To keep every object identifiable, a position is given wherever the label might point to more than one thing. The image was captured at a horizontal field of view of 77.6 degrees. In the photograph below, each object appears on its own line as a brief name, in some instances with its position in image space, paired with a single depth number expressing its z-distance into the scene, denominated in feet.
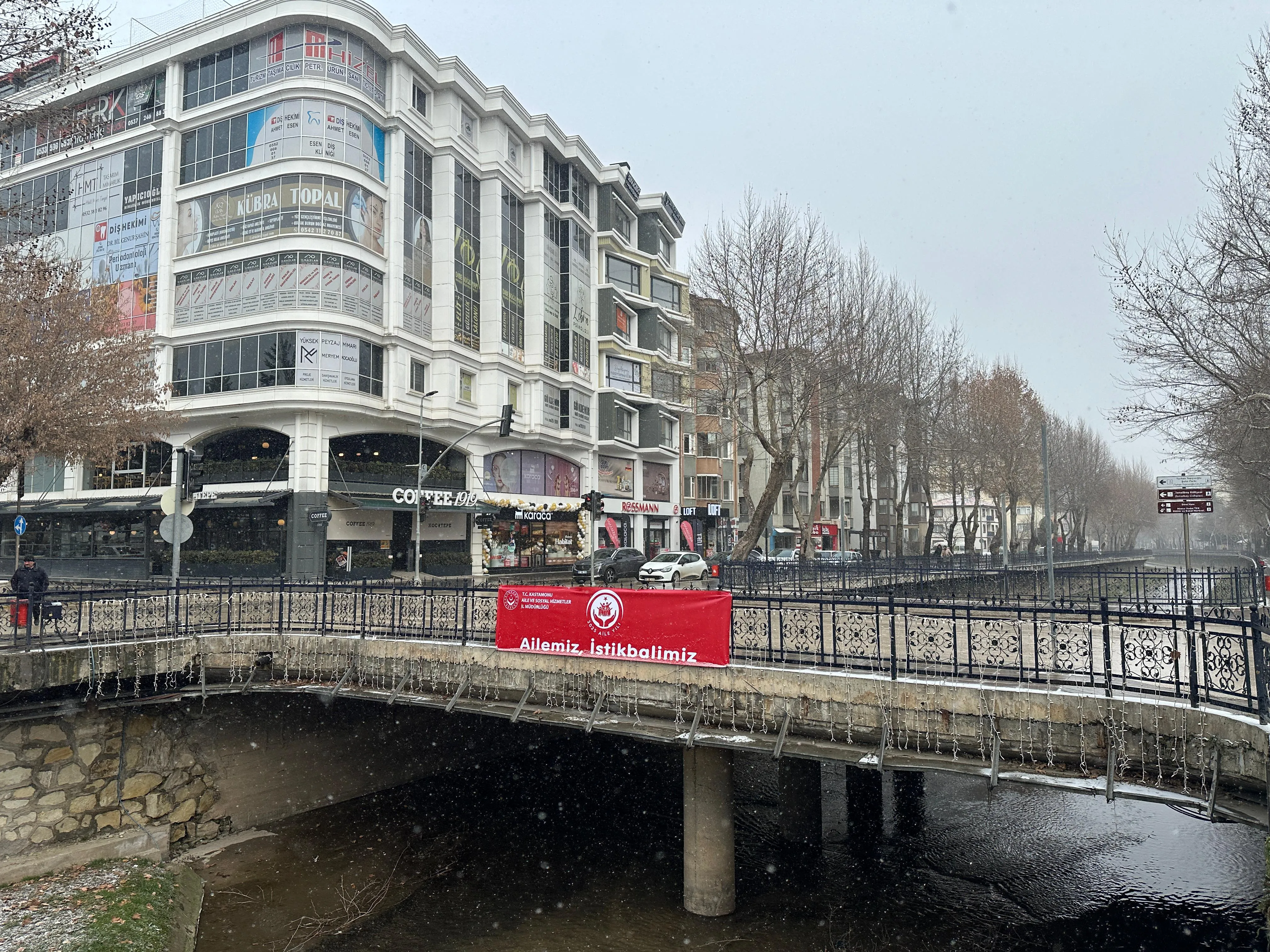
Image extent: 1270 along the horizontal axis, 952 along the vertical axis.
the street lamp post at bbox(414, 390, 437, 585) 93.66
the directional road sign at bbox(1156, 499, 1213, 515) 48.44
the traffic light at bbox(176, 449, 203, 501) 47.14
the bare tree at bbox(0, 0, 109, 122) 33.19
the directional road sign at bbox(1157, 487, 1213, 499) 48.47
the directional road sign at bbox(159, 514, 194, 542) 42.96
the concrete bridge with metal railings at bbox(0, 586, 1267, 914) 26.58
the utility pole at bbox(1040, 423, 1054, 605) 63.82
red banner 34.17
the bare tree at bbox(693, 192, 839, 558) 82.84
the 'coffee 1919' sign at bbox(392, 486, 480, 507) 111.45
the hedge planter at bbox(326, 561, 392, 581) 105.81
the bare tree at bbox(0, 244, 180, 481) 56.24
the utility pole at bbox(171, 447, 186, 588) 43.65
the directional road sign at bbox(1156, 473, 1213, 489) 78.07
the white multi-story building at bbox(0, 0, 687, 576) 102.89
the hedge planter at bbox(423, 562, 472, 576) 119.96
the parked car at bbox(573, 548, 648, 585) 107.76
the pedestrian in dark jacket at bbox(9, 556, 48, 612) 44.68
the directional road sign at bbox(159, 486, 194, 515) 43.42
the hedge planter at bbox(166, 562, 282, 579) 102.17
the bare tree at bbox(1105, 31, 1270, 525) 52.75
